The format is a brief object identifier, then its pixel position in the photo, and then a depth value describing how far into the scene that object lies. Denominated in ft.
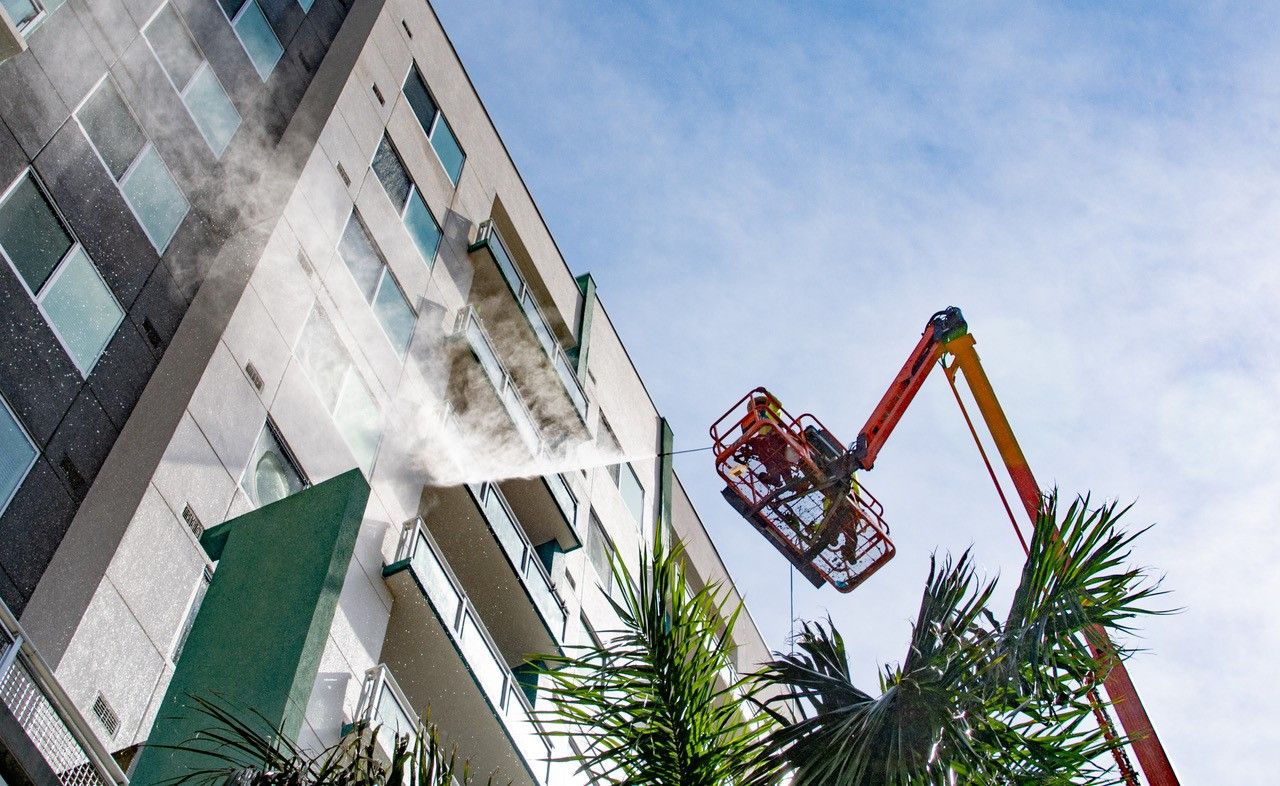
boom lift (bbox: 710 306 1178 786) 70.79
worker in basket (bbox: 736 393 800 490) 70.44
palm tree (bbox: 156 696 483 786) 18.94
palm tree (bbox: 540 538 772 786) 21.35
